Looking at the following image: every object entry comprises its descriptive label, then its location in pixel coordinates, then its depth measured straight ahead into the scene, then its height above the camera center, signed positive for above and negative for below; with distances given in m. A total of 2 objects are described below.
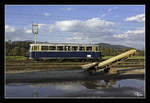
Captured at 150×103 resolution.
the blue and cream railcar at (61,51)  21.72 +0.07
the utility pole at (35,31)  28.91 +4.19
